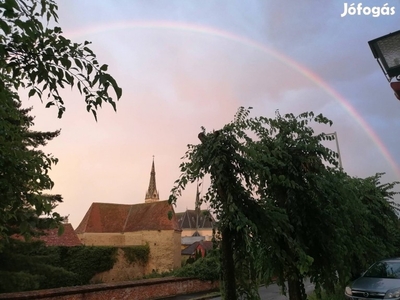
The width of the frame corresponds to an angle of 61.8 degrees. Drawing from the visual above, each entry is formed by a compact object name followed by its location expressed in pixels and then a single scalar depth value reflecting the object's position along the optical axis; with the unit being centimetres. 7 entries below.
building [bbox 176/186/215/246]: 7793
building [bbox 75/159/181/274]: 4328
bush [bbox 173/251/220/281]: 1966
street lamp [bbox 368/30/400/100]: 199
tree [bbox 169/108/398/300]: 437
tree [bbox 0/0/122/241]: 207
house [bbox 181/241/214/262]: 4570
